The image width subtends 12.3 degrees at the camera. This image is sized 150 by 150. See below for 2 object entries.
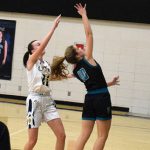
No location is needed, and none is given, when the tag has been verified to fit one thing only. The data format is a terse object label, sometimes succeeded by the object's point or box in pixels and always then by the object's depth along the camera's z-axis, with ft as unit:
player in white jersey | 31.30
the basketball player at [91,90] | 30.60
